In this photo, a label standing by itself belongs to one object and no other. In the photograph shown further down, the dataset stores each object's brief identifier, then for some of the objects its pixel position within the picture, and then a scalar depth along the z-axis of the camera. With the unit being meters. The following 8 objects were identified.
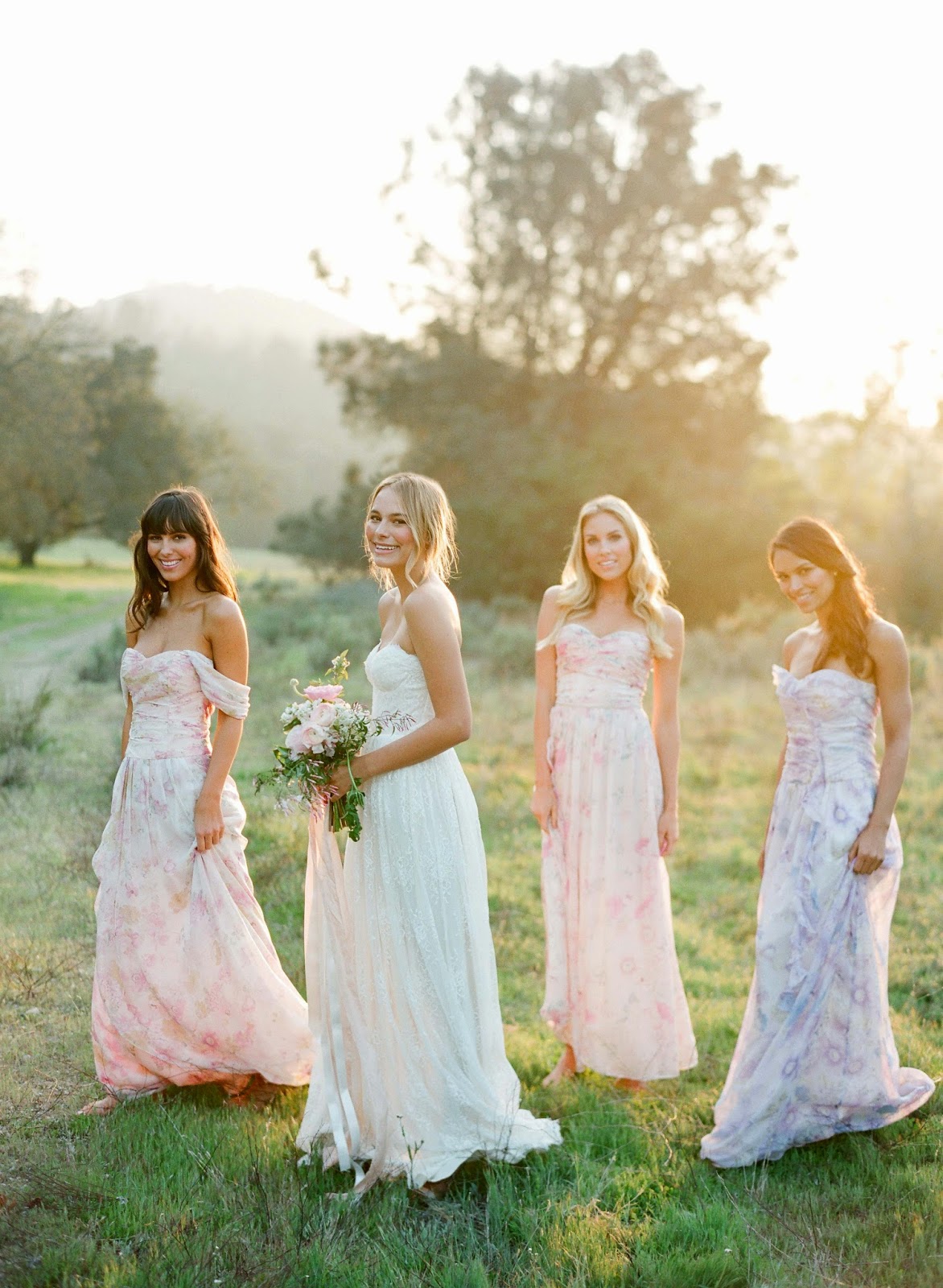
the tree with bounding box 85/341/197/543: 40.84
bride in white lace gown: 3.78
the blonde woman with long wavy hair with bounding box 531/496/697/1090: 5.02
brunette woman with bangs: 4.40
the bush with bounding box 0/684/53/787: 9.68
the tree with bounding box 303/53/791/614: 26.77
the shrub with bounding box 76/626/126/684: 16.34
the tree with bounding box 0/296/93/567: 25.91
